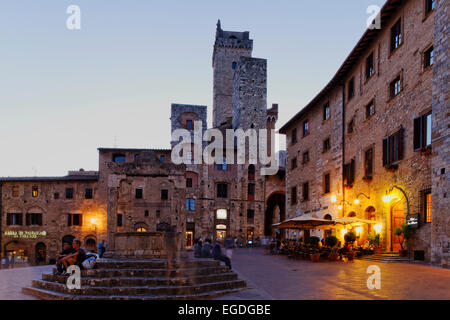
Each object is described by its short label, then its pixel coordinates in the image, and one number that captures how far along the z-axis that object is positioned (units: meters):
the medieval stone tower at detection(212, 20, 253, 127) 62.50
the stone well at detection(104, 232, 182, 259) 11.45
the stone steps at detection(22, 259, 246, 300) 8.84
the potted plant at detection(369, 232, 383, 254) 19.20
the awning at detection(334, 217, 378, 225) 19.50
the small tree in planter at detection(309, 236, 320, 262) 19.08
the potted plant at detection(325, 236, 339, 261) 19.16
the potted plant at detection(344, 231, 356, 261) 19.75
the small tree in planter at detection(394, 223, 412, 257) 16.97
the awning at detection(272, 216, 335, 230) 20.24
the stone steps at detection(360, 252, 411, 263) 17.15
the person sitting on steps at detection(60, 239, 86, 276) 9.88
